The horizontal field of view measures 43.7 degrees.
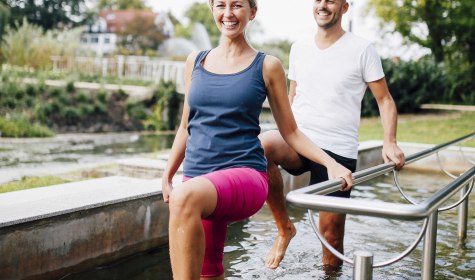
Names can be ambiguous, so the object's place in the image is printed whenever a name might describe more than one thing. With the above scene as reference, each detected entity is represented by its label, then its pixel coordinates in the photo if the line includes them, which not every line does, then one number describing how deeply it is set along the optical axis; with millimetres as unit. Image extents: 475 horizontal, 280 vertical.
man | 3459
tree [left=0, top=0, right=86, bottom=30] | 48219
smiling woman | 2326
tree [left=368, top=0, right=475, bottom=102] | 22875
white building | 79625
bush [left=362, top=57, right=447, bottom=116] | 18500
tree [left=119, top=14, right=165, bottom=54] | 57625
